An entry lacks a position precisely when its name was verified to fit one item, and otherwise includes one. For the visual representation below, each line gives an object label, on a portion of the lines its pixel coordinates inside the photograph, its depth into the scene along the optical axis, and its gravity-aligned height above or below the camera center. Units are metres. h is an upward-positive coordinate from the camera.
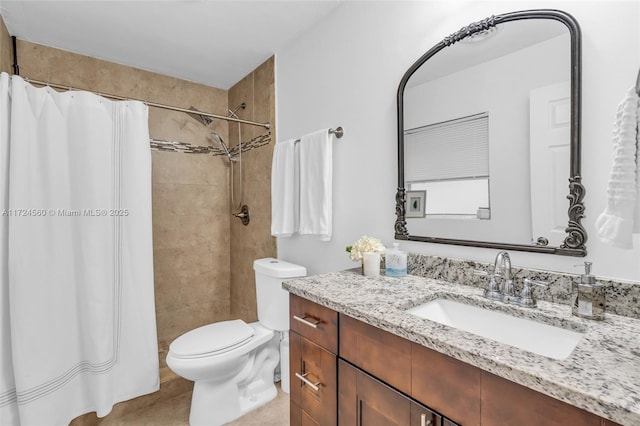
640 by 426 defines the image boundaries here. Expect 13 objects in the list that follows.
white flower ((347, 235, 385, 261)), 1.41 -0.19
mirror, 1.01 +0.25
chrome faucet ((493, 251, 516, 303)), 1.03 -0.24
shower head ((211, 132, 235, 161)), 2.88 +0.60
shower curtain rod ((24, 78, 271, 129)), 1.51 +0.62
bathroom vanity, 0.58 -0.37
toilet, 1.64 -0.81
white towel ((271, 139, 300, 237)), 1.98 +0.11
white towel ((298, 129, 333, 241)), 1.77 +0.14
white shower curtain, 1.44 -0.23
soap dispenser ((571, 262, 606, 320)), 0.85 -0.26
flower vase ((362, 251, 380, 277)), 1.38 -0.26
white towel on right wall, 0.62 +0.04
